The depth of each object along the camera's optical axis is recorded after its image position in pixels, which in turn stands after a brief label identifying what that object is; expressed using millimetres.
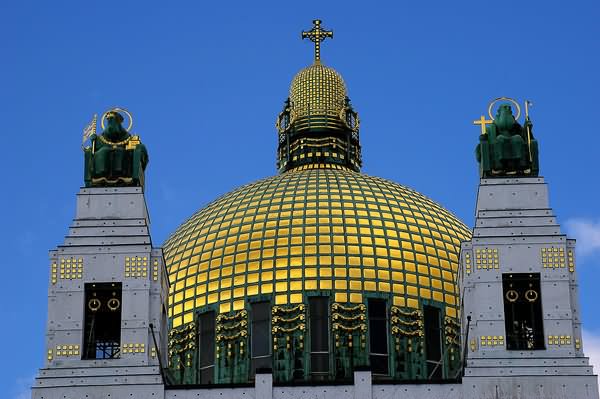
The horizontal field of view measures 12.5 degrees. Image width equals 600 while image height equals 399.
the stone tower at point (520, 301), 83500
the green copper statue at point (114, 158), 89188
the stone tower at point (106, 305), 84062
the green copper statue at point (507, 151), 89000
